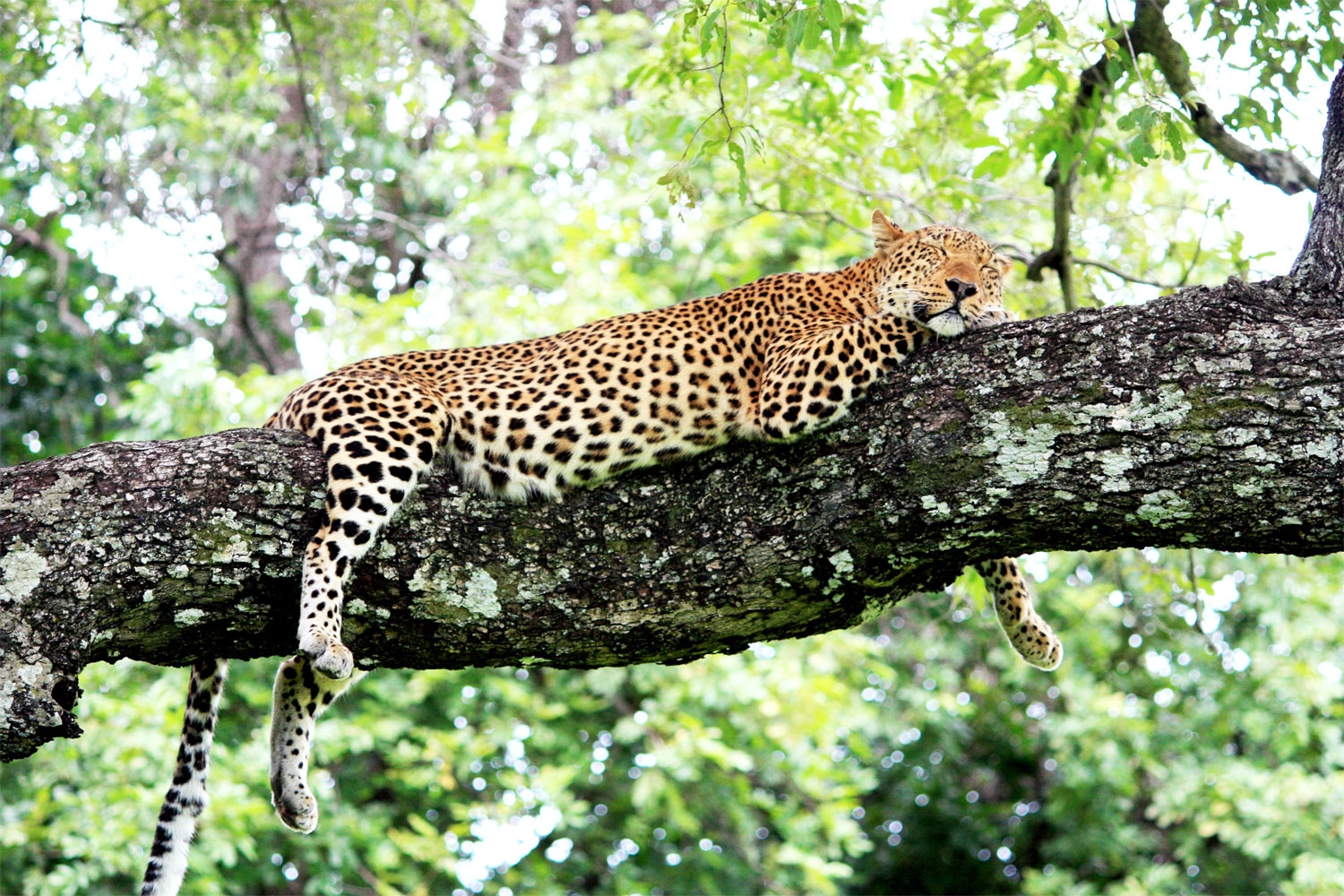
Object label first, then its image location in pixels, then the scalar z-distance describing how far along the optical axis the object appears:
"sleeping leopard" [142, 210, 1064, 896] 10.23
